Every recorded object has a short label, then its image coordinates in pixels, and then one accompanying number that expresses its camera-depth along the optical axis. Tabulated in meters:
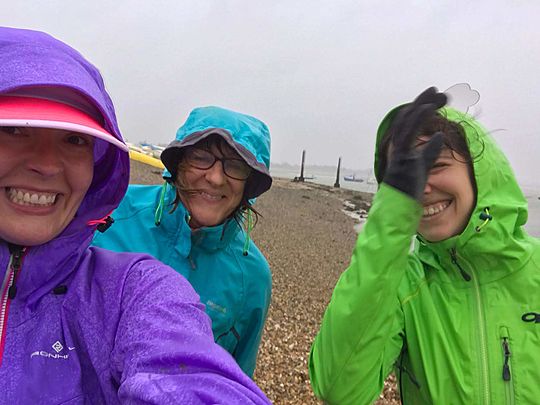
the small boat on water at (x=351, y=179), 104.90
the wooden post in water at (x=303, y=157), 63.90
